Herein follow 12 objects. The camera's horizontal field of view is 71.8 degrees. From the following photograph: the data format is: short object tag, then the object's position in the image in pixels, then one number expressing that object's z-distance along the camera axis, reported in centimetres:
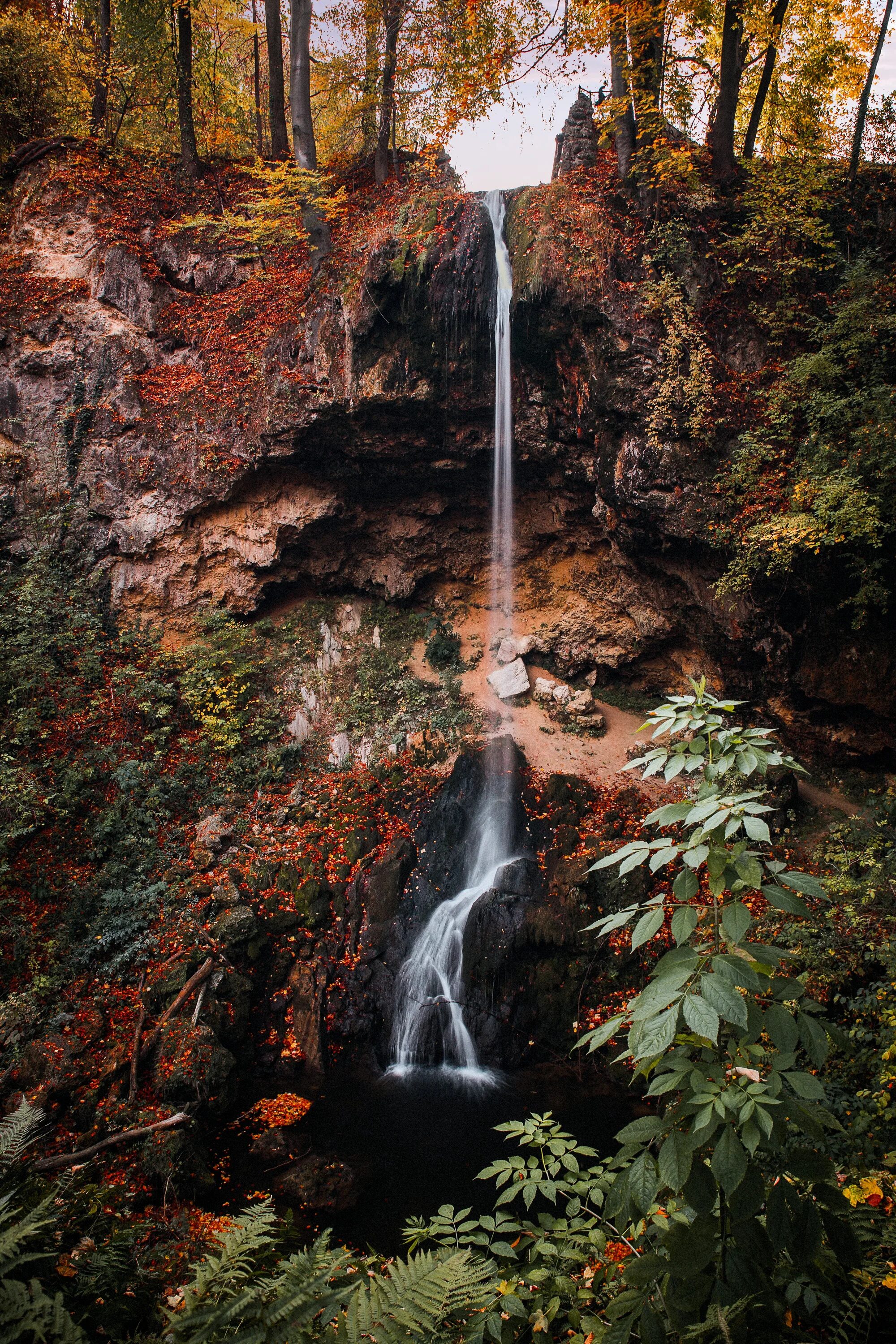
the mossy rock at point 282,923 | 845
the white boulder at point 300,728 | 1116
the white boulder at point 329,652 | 1213
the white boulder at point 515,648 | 1191
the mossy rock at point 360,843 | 919
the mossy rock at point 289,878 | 888
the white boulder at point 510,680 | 1145
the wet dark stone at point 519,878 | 842
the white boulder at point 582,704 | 1094
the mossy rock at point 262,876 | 884
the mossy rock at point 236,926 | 802
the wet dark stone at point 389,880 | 862
